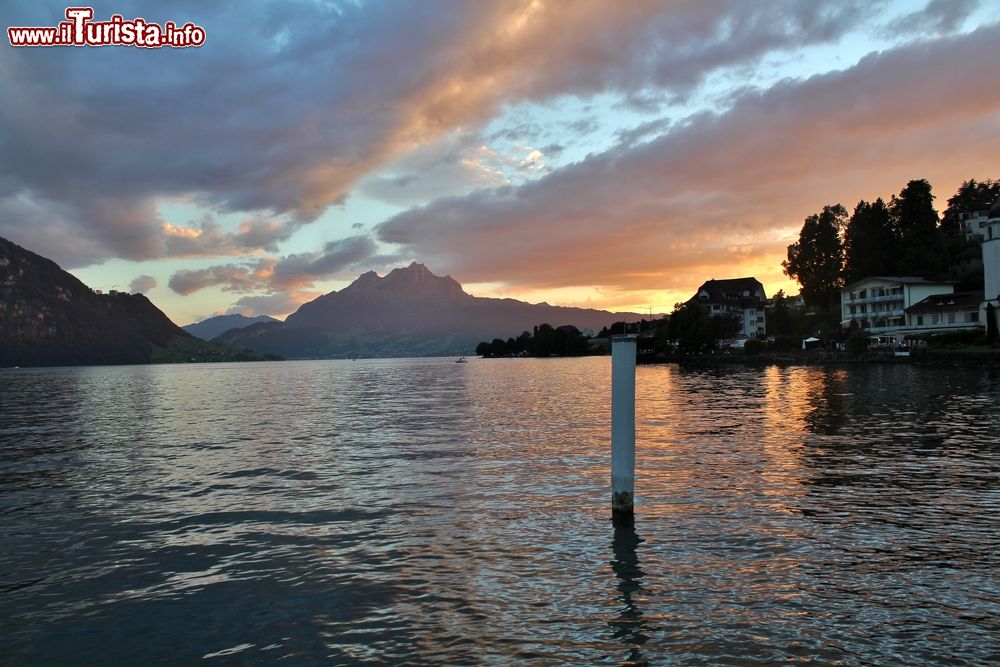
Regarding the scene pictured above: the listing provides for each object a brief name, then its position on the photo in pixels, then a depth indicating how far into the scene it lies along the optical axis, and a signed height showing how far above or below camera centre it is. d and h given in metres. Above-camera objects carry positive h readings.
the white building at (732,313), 197.12 +11.71
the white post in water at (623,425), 17.45 -2.03
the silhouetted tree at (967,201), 157.20 +37.02
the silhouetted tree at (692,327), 170.75 +6.41
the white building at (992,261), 106.00 +14.50
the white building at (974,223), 150.38 +29.76
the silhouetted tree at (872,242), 154.62 +26.13
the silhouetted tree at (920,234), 145.12 +27.05
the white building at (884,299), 132.50 +10.86
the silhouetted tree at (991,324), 98.99 +3.64
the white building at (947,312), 117.94 +6.87
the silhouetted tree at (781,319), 161.75 +7.83
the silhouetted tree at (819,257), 162.38 +24.07
